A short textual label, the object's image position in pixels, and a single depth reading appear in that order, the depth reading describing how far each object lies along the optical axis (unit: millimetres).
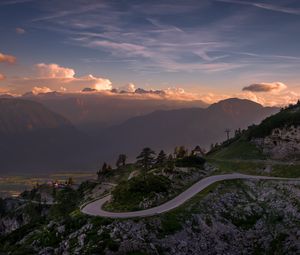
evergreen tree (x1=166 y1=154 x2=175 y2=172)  69433
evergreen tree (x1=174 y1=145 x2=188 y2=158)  122650
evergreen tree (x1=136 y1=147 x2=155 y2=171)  75880
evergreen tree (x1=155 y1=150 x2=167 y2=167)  111838
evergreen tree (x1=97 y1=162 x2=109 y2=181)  145504
